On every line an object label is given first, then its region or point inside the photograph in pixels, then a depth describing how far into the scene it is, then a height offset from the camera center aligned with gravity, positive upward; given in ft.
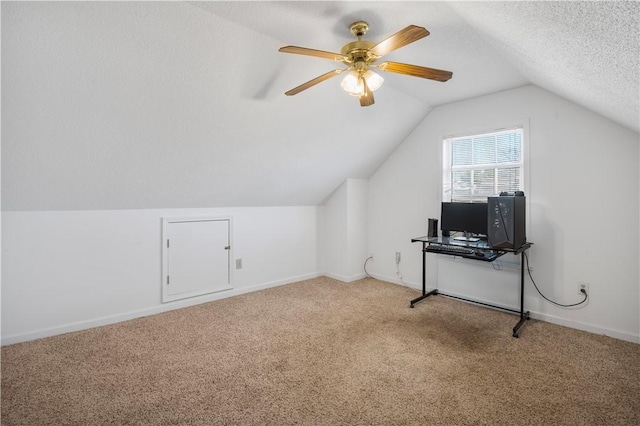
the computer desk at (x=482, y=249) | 9.33 -1.16
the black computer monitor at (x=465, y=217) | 10.87 -0.15
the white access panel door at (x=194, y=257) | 10.98 -1.69
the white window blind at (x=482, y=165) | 10.91 +1.80
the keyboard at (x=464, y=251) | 9.60 -1.24
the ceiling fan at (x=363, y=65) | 5.94 +3.05
